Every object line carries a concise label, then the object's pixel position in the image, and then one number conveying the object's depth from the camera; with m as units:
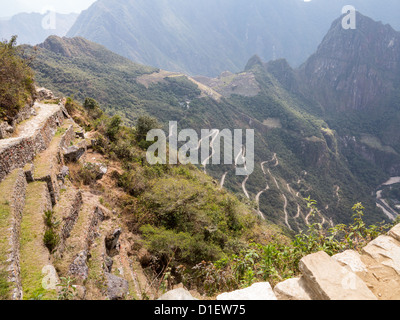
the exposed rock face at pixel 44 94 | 21.29
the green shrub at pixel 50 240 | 7.35
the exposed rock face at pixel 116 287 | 7.16
